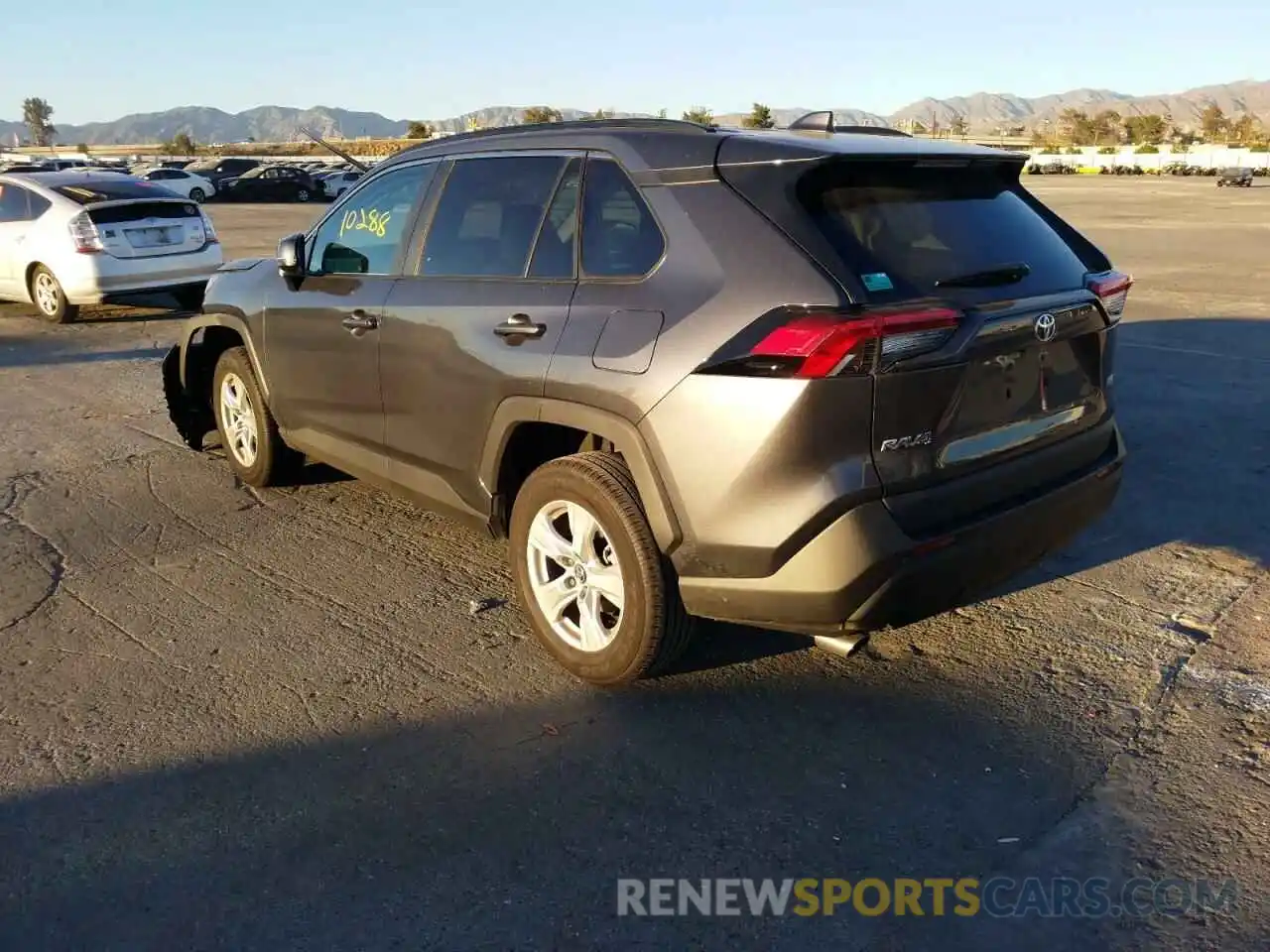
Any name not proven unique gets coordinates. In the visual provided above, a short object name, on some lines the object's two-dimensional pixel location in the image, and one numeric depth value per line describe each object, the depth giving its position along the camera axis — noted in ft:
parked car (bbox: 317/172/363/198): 138.92
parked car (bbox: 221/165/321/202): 133.08
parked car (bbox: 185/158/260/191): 151.74
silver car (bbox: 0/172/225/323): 36.70
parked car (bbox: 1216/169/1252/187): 185.68
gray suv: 9.72
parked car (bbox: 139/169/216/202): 119.89
